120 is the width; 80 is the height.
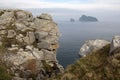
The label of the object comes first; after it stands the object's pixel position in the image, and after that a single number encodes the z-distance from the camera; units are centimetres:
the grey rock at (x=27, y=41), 1979
